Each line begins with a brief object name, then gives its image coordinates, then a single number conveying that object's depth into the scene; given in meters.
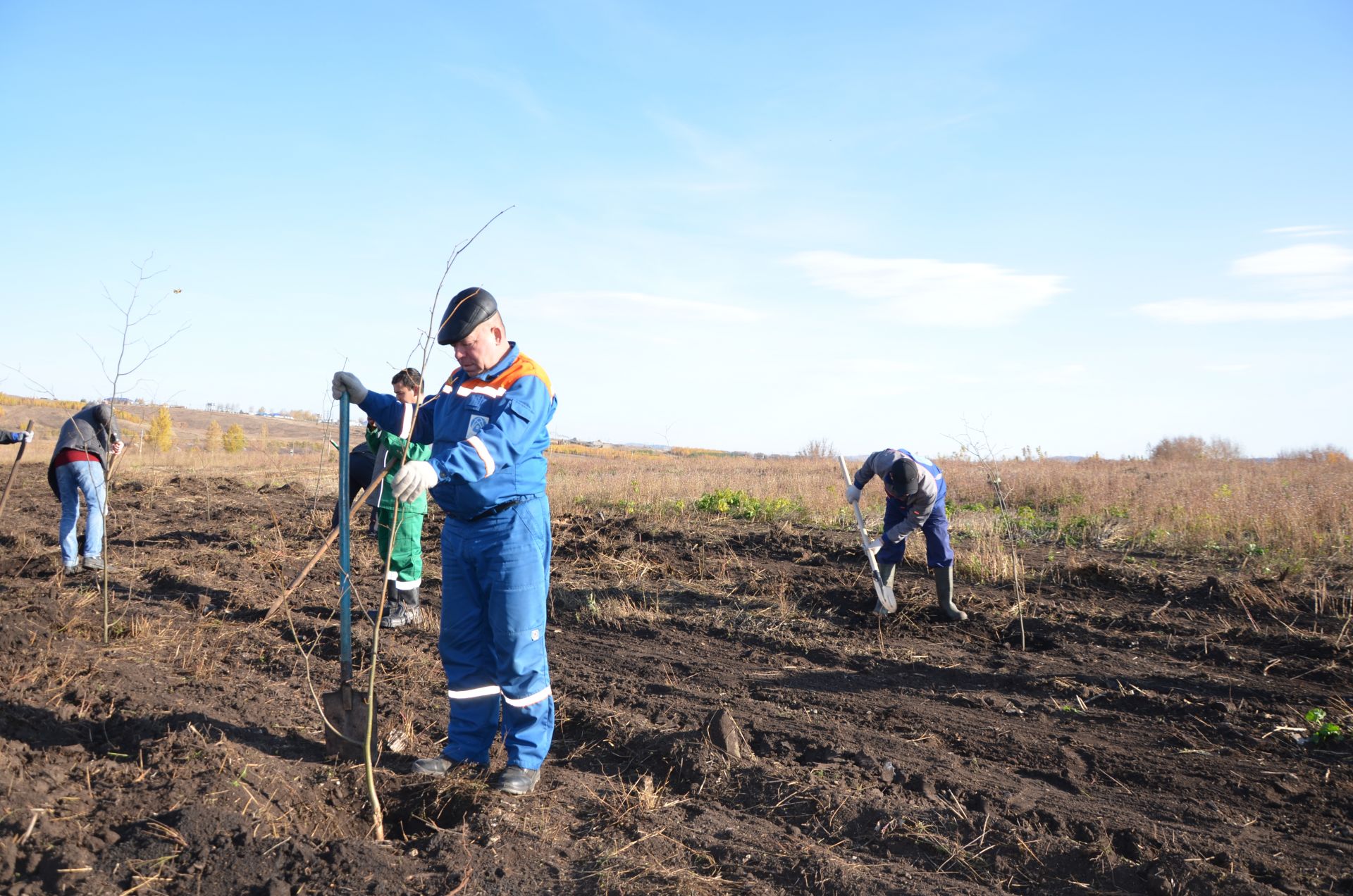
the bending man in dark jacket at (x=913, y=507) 6.73
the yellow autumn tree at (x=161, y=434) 31.68
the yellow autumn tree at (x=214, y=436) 38.72
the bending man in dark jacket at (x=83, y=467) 7.20
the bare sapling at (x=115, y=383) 4.99
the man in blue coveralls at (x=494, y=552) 3.29
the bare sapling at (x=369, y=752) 2.94
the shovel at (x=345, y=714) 3.53
